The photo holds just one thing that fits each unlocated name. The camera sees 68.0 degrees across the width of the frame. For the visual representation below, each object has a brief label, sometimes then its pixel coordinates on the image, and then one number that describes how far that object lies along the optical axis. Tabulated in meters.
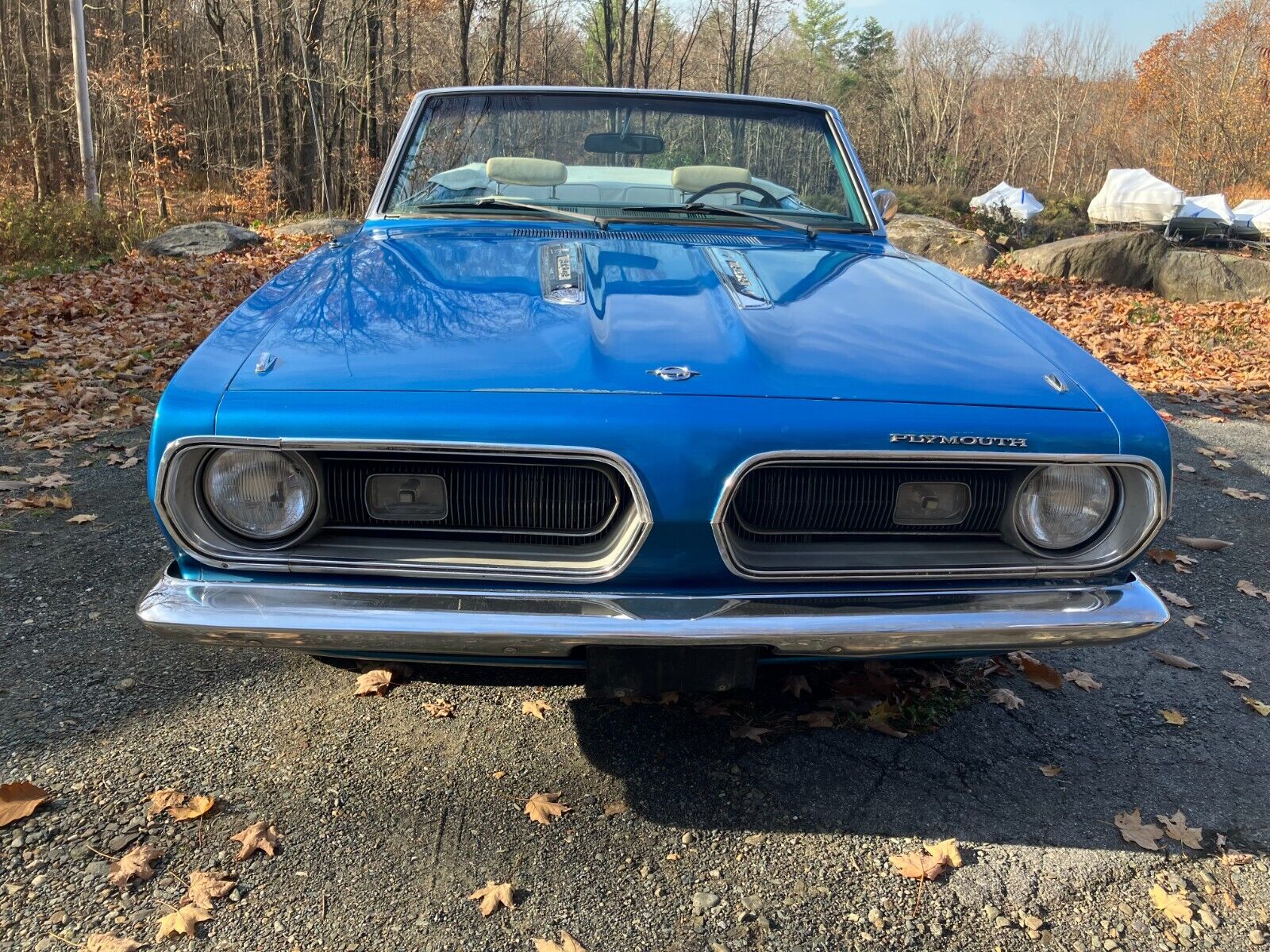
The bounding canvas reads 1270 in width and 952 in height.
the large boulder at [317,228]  12.88
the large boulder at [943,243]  12.14
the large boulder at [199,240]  10.84
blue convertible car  1.70
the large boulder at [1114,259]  11.31
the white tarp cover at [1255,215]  20.77
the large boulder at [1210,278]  10.89
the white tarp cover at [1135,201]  23.02
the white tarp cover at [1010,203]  21.23
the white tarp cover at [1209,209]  21.47
